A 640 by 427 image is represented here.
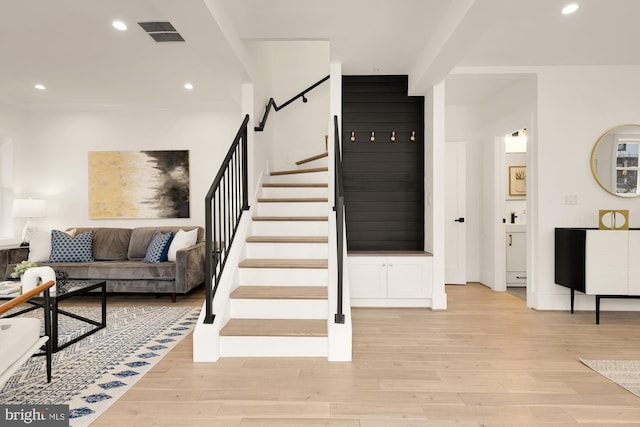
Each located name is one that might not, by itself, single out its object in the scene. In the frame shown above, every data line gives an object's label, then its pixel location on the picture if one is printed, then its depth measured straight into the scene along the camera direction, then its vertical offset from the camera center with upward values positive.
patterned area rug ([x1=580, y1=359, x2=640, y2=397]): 2.49 -1.14
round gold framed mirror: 4.41 +0.54
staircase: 2.93 -0.66
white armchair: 1.93 -0.70
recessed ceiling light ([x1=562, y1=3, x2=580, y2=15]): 3.12 +1.61
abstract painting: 6.32 +0.38
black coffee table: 3.11 -0.79
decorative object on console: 4.06 -0.14
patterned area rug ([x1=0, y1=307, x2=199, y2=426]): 2.29 -1.13
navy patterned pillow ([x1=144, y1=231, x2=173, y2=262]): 5.07 -0.53
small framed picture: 6.46 +0.44
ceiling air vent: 3.64 +1.71
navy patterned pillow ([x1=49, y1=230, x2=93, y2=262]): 5.27 -0.53
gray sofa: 4.87 -0.81
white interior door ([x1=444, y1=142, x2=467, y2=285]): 6.01 -0.09
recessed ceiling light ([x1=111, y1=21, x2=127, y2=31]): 3.60 +1.71
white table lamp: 5.77 -0.03
